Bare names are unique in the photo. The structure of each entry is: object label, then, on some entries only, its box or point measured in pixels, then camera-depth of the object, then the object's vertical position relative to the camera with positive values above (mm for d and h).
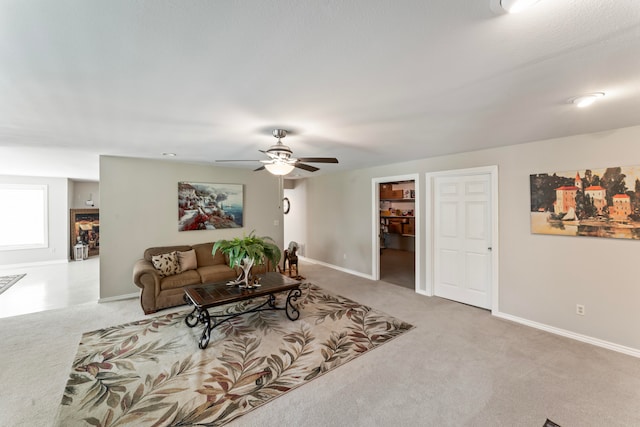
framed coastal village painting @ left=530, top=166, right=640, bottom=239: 2781 +112
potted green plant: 3329 -504
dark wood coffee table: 2930 -987
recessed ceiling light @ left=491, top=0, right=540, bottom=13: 1044 +865
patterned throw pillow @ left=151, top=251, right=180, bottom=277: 4227 -808
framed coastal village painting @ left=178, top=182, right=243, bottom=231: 5074 +188
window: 6645 +3
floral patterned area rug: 2000 -1491
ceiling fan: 2734 +587
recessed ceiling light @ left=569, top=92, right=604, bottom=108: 1984 +903
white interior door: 3926 -413
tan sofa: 3803 -1011
